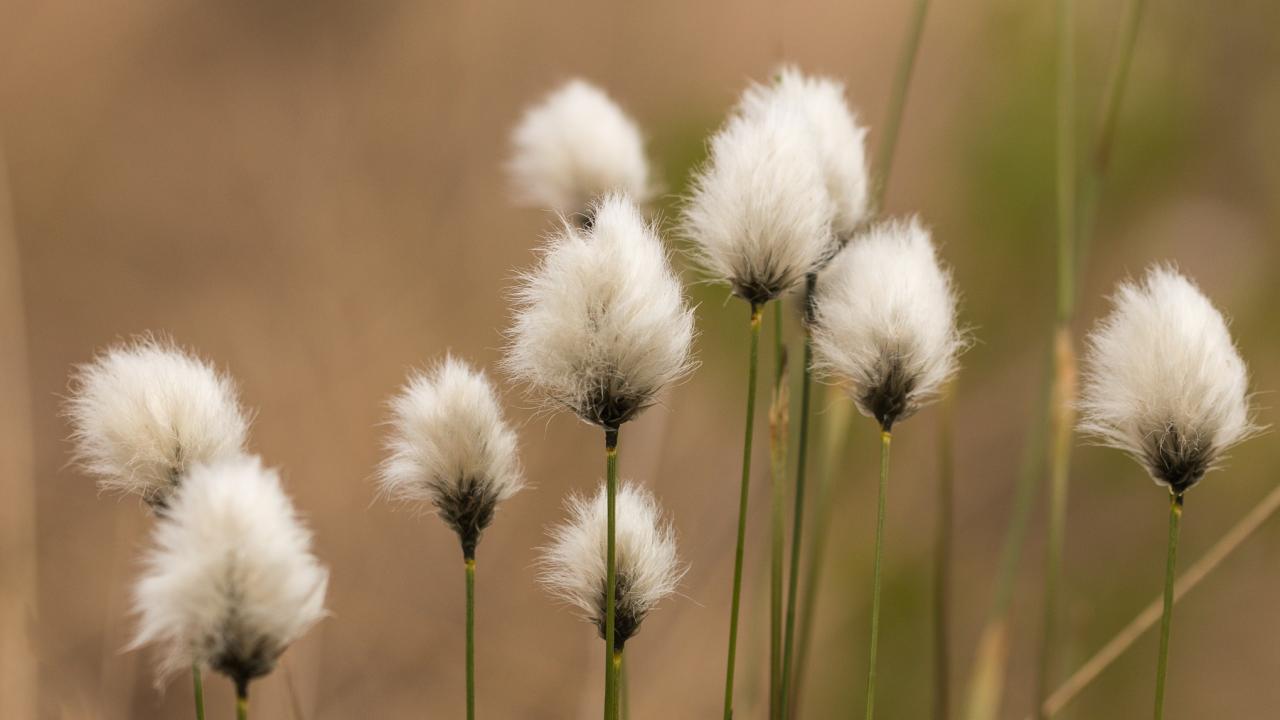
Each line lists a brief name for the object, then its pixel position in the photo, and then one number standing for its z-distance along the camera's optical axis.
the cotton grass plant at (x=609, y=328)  0.79
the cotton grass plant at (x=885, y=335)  0.80
